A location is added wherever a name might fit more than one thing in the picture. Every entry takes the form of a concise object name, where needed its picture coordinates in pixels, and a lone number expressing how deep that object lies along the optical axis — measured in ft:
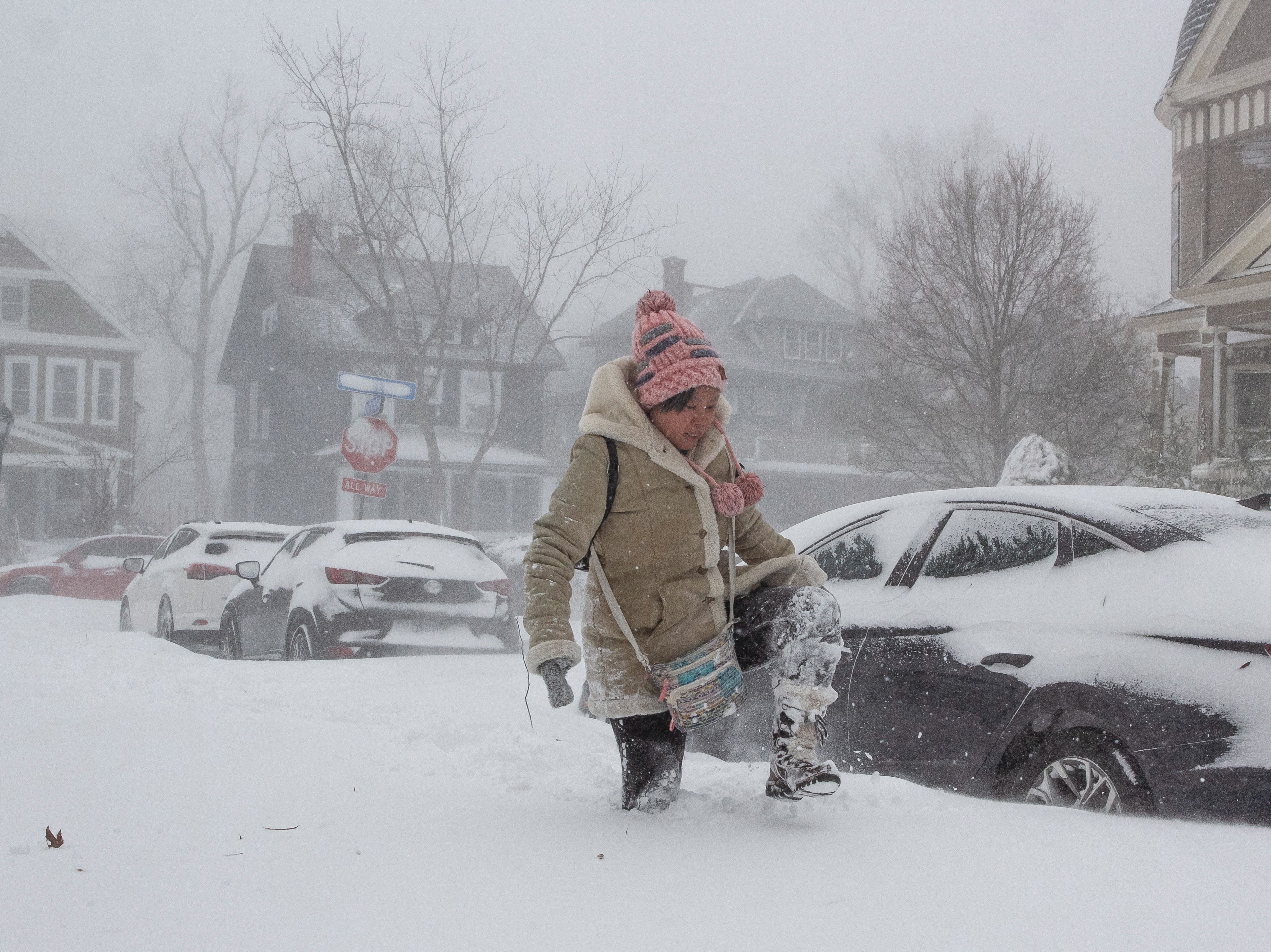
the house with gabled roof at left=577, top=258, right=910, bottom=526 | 129.18
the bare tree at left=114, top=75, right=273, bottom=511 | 150.00
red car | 65.31
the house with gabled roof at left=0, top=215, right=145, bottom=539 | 114.21
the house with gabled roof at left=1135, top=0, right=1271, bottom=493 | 52.01
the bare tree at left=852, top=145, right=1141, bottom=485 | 58.75
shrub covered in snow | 40.34
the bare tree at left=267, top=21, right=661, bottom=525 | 78.95
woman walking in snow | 10.52
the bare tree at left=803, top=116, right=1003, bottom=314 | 144.25
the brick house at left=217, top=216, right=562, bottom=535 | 112.06
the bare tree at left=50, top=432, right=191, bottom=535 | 88.38
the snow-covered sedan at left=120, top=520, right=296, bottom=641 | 37.63
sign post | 41.88
